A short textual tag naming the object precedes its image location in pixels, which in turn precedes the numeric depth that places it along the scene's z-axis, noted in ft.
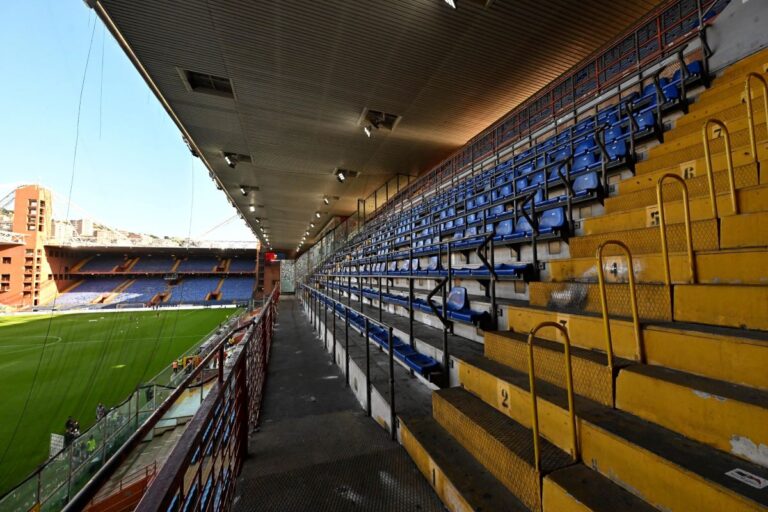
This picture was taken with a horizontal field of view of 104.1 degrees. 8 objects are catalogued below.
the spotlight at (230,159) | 26.10
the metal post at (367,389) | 9.21
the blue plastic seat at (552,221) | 9.04
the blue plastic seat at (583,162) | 11.25
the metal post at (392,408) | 7.34
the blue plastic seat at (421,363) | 7.88
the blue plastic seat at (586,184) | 9.50
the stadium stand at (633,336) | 3.44
